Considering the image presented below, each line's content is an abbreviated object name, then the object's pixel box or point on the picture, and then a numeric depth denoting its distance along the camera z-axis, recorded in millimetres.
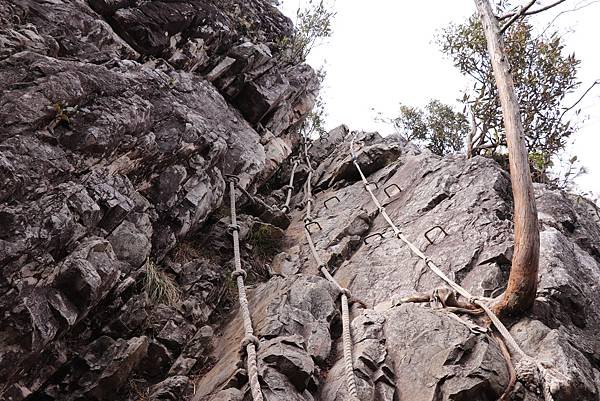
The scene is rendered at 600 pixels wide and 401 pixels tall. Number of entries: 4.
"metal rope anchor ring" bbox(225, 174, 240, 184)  6645
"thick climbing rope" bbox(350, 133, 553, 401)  3203
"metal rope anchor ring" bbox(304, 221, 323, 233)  6831
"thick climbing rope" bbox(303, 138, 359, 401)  3000
